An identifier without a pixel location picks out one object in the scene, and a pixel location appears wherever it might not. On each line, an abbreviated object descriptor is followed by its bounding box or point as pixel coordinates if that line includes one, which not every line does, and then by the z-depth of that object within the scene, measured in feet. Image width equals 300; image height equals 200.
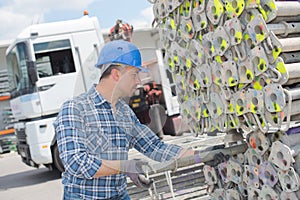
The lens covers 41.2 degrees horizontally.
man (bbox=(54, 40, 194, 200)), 6.84
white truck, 23.12
